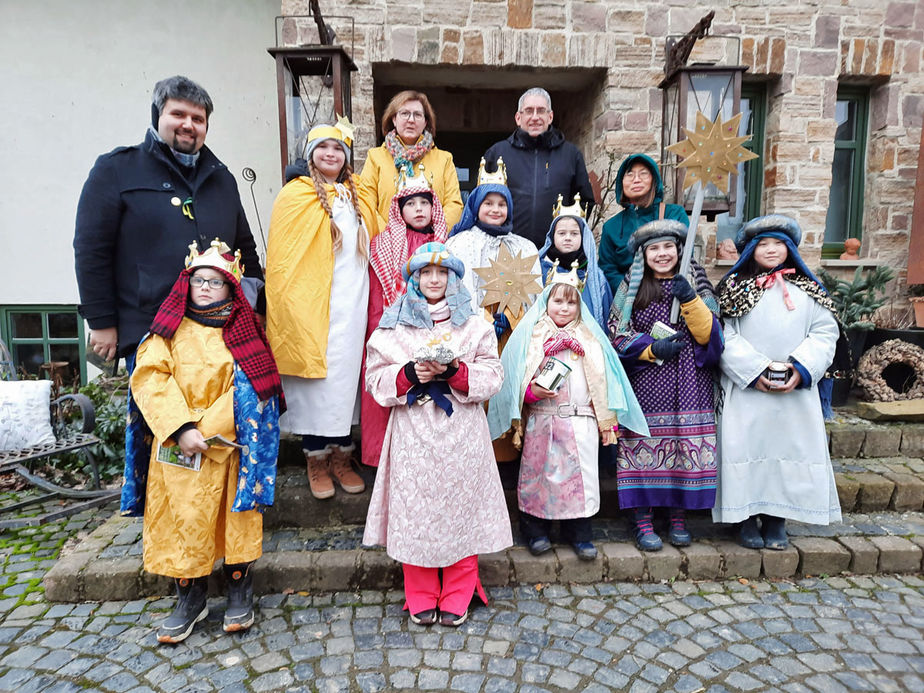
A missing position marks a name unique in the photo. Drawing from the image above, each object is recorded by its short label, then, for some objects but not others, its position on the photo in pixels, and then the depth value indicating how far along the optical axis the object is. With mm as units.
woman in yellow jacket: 3324
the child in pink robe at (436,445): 2393
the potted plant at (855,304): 4645
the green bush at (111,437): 4070
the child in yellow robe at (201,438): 2268
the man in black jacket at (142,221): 2473
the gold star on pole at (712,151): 2760
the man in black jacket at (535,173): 3594
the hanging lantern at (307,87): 3957
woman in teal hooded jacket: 3275
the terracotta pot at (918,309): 5070
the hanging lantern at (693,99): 4004
